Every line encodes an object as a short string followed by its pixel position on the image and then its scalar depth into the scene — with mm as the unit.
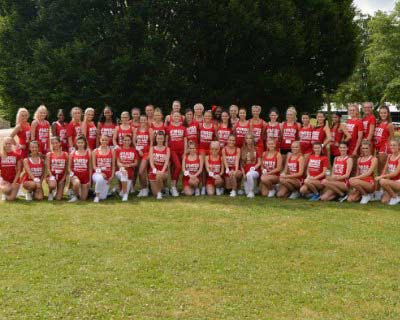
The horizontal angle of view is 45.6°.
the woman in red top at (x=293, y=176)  10141
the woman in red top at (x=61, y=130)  11203
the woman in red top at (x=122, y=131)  10883
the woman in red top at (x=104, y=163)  10031
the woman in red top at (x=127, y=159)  10312
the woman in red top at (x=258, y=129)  10961
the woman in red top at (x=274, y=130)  10867
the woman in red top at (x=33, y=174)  9867
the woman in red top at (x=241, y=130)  10930
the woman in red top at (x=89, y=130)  11000
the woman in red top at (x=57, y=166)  10062
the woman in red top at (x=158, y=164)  10250
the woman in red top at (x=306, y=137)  10648
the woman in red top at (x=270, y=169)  10273
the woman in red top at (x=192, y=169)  10516
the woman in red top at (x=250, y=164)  10375
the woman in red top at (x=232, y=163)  10461
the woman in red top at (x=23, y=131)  10555
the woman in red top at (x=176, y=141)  10844
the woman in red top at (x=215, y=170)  10539
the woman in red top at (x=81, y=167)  10000
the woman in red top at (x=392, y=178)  9453
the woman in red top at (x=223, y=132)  10844
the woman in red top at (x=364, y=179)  9602
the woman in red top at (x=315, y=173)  9945
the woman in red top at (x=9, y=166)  9938
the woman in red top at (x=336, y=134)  10664
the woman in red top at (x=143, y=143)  10617
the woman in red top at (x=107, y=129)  11087
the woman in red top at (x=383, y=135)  10359
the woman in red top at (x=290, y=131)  10766
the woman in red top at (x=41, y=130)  10797
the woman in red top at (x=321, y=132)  10555
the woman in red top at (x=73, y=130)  11003
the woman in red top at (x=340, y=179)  9789
